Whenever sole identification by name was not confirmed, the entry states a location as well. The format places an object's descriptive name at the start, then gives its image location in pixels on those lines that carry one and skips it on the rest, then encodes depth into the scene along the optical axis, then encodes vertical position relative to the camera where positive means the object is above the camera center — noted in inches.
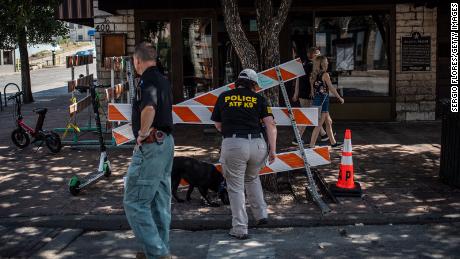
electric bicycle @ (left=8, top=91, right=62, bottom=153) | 428.8 -47.0
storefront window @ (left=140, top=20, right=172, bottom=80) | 576.1 +33.5
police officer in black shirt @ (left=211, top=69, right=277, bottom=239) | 235.1 -27.4
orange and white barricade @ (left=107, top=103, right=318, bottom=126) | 283.0 -21.9
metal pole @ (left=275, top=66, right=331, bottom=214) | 277.4 -41.8
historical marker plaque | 561.9 +15.1
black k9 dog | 277.4 -51.1
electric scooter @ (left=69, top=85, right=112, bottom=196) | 304.5 -57.3
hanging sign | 566.6 +44.3
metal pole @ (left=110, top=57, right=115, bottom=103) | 407.2 -5.5
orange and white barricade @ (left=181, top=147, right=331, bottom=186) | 285.9 -45.1
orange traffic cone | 295.0 -55.3
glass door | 578.6 +14.2
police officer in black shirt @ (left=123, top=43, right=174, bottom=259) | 200.5 -27.5
